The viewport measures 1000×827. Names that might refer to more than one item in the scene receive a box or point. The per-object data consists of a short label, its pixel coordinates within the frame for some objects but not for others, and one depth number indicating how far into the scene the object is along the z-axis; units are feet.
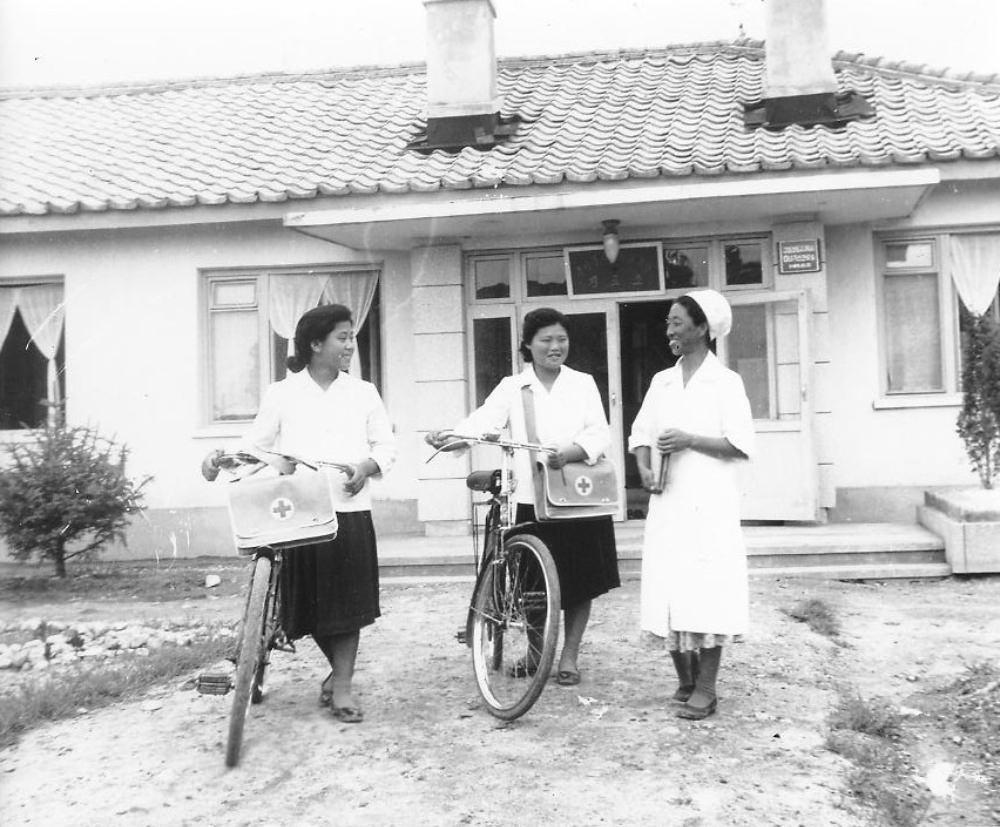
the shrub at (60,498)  27.73
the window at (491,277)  33.01
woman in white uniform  13.92
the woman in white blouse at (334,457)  14.16
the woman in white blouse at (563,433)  15.58
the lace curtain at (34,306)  34.71
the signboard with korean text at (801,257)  30.83
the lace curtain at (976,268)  31.53
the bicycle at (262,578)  12.57
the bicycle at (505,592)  14.33
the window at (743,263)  31.83
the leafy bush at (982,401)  27.27
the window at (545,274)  32.80
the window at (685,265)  32.24
